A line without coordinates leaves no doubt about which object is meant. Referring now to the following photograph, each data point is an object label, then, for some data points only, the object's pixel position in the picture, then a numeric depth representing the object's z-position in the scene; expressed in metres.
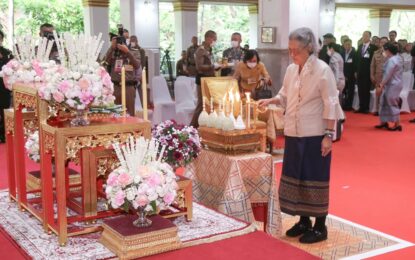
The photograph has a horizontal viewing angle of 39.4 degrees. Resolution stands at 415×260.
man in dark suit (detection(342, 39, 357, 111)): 11.44
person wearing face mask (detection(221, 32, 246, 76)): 9.82
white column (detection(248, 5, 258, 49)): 16.89
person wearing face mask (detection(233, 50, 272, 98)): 6.88
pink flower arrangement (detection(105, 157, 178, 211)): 2.76
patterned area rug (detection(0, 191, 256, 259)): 2.86
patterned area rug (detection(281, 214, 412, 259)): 3.76
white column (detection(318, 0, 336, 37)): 15.50
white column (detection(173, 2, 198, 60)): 14.60
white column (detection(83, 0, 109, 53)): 12.21
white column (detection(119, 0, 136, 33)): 12.91
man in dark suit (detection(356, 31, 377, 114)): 11.07
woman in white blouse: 3.60
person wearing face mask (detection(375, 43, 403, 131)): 8.63
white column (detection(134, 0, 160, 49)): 13.21
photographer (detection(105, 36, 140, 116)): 6.64
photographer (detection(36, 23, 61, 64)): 5.96
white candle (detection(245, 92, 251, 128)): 4.00
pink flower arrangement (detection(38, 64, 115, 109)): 2.91
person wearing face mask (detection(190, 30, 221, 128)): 8.10
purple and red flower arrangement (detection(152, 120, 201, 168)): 3.43
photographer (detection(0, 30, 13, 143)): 7.68
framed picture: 8.18
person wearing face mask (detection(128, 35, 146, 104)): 7.69
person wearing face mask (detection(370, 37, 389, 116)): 10.09
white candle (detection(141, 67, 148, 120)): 3.18
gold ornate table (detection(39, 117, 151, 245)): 2.87
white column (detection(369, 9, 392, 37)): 17.31
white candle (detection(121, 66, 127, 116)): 3.34
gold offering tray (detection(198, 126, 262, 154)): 3.83
